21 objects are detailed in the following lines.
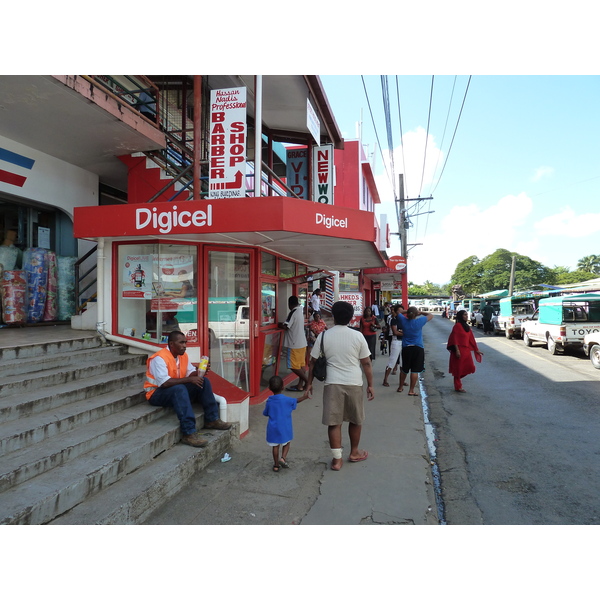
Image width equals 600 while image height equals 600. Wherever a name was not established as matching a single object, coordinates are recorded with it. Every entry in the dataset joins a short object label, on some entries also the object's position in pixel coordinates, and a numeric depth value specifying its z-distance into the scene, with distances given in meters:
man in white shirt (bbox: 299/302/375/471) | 4.26
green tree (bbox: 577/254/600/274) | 59.25
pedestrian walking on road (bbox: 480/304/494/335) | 23.50
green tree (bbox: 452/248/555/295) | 51.78
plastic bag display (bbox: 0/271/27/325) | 6.86
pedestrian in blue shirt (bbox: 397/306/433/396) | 7.40
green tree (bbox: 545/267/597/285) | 51.04
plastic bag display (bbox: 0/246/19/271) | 7.03
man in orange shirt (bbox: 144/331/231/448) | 4.39
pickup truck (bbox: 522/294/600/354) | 12.53
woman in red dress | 7.72
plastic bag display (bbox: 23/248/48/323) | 7.26
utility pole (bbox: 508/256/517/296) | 35.88
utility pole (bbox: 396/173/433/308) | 23.03
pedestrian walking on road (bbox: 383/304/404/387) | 8.69
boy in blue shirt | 4.21
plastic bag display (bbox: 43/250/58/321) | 7.57
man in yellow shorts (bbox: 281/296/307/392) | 7.46
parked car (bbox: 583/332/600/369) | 10.50
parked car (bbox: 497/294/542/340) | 19.22
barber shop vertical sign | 5.94
